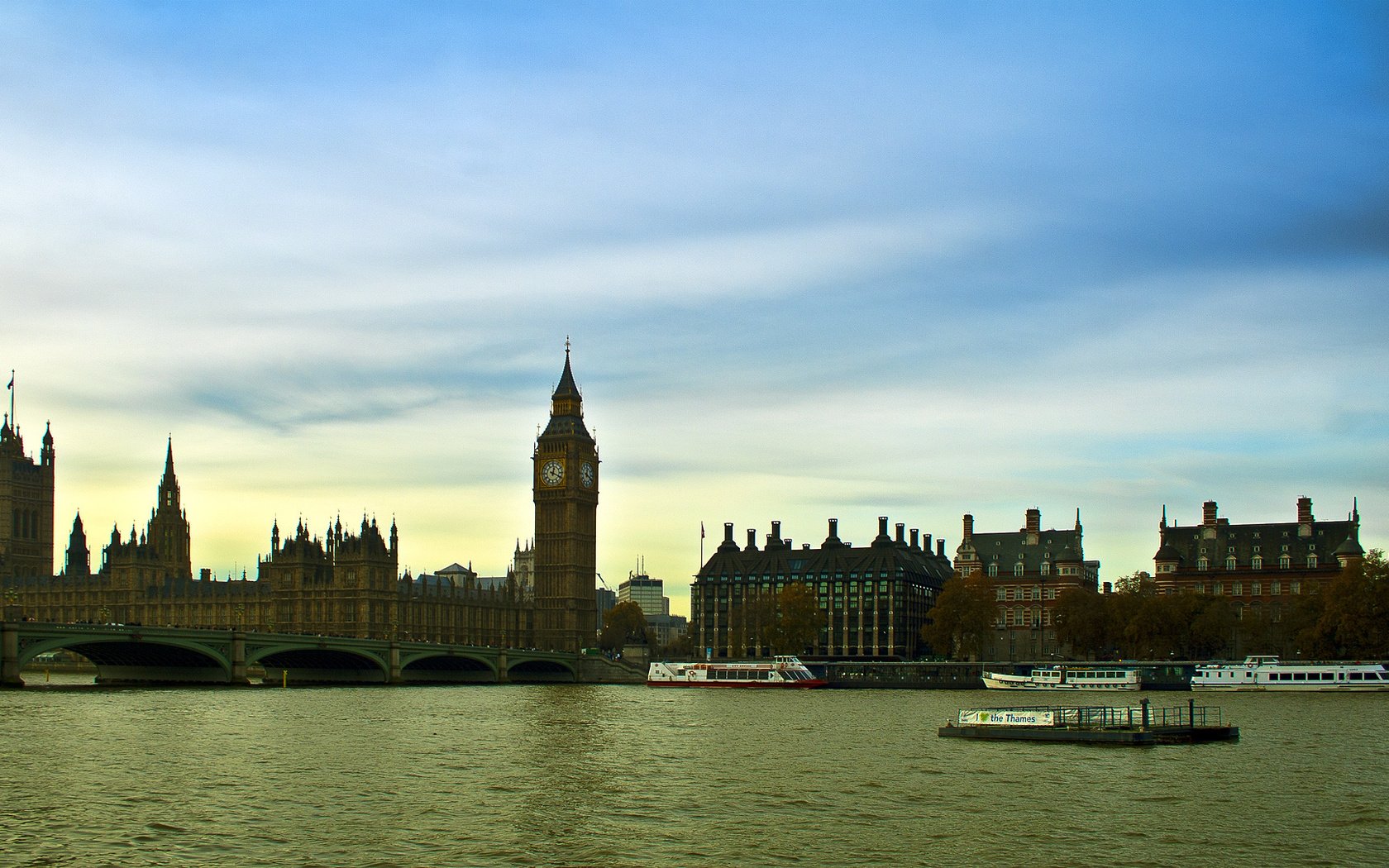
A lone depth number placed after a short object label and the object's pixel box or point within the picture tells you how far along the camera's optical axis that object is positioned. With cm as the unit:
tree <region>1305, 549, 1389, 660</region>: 10875
